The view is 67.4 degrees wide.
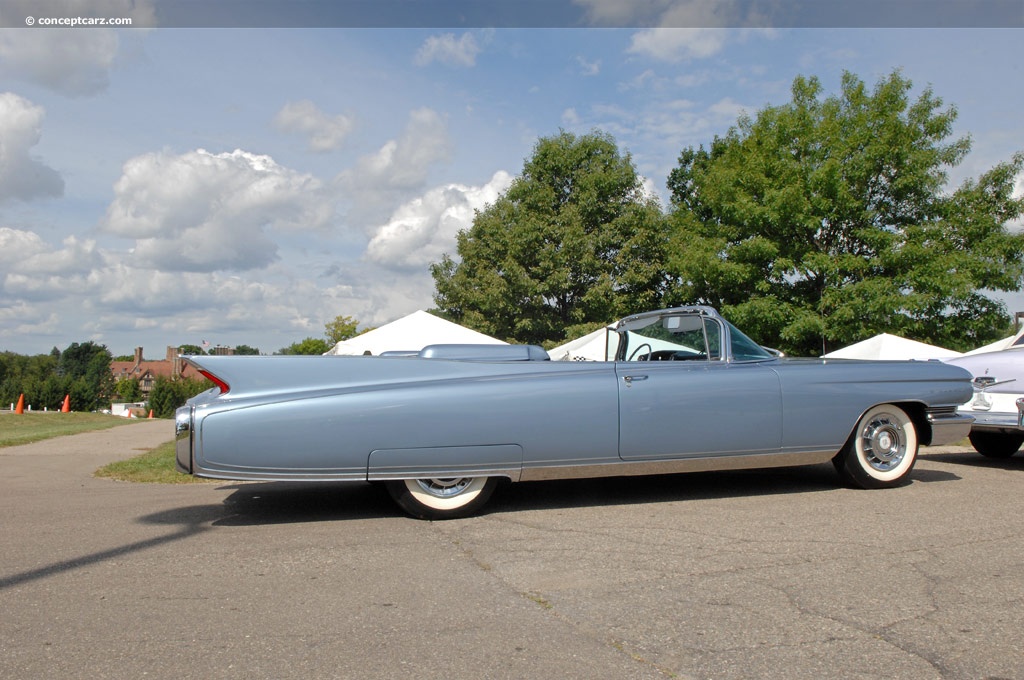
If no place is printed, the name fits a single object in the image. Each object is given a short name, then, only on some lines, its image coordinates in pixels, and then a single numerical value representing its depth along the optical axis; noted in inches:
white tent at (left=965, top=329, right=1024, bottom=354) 418.0
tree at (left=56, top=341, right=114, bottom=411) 4325.8
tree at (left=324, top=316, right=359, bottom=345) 2503.7
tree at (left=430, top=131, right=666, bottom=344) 1143.6
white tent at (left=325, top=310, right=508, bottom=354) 587.8
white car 282.4
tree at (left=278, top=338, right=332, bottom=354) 2862.0
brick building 5634.8
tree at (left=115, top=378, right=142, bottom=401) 3905.8
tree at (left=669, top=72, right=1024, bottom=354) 809.5
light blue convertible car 186.7
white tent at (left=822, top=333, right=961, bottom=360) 561.9
